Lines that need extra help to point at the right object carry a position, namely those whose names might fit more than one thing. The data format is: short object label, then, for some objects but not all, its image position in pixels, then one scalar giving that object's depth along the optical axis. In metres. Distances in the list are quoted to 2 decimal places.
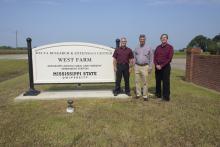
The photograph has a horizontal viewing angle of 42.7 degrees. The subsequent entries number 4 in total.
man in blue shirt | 7.60
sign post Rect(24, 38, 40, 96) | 8.28
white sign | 8.45
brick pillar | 11.73
